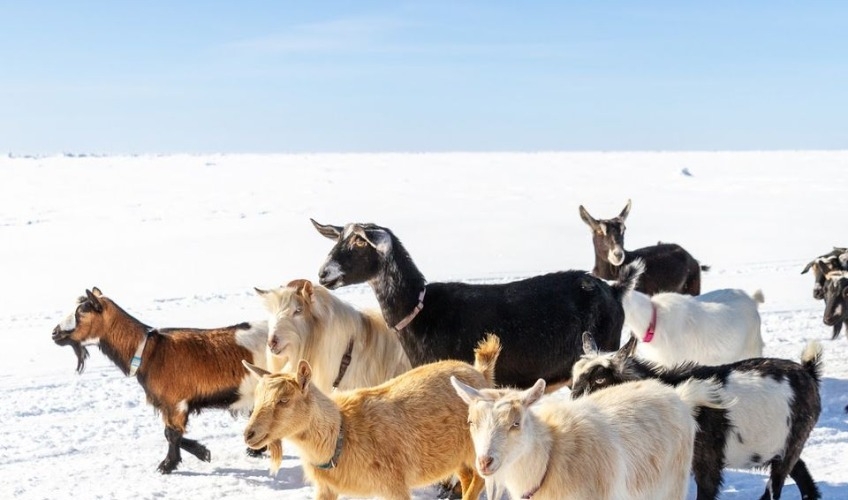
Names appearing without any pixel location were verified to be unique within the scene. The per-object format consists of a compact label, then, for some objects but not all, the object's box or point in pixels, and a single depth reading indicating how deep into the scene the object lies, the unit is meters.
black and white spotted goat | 6.36
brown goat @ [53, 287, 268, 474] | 8.68
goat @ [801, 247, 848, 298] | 11.67
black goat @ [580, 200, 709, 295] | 12.62
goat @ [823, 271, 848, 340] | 10.17
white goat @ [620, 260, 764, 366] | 9.74
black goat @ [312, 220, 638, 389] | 7.60
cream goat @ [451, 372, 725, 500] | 4.87
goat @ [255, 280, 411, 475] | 7.56
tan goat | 5.64
